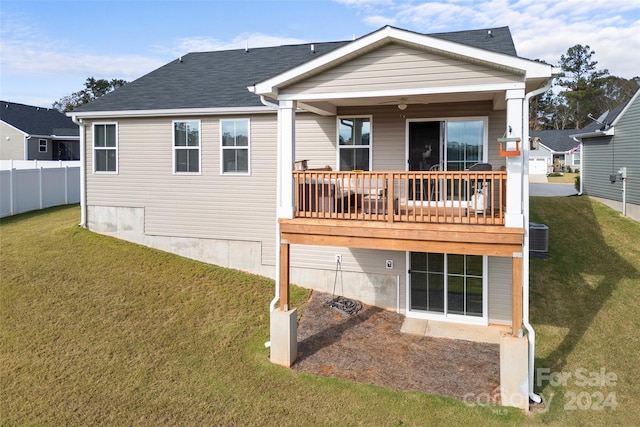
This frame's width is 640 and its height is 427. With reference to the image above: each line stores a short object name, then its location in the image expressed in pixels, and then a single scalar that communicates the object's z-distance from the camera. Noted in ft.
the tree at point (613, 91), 166.20
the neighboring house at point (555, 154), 118.62
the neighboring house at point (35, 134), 91.45
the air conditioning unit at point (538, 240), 35.57
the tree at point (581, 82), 164.35
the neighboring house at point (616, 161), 45.01
